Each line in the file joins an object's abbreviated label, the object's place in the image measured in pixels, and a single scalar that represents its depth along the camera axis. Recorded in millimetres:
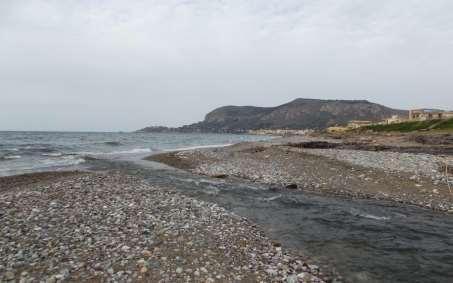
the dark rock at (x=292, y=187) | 20203
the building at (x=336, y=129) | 144888
